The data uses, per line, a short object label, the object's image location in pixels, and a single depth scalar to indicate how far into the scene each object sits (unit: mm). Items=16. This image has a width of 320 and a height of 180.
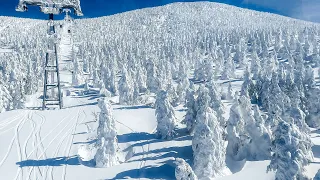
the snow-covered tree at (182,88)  71944
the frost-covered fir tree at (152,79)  85062
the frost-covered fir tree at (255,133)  33219
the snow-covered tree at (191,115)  38641
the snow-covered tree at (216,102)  37500
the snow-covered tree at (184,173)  20359
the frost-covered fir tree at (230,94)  76312
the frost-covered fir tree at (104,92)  83006
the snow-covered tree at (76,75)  104875
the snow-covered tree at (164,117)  35750
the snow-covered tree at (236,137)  33750
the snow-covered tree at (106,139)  29125
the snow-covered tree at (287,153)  21648
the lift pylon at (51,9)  35312
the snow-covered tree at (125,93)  71438
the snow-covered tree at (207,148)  28203
